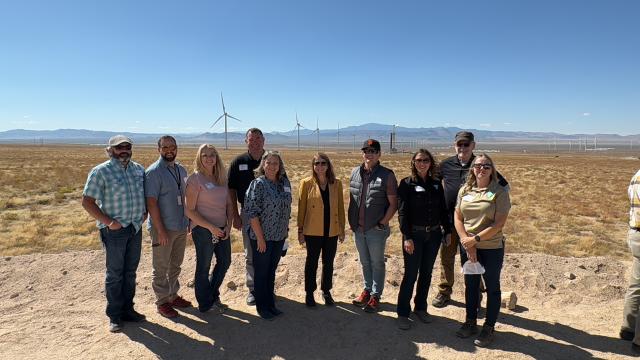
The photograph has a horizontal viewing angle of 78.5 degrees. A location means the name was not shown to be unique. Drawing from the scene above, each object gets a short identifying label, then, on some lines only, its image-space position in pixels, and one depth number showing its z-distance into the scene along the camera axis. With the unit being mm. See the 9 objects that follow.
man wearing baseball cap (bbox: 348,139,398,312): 4520
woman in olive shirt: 3830
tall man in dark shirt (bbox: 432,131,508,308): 4535
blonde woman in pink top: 4297
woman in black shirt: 4230
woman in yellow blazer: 4578
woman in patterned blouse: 4301
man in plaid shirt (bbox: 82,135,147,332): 4016
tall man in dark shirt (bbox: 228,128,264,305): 4855
